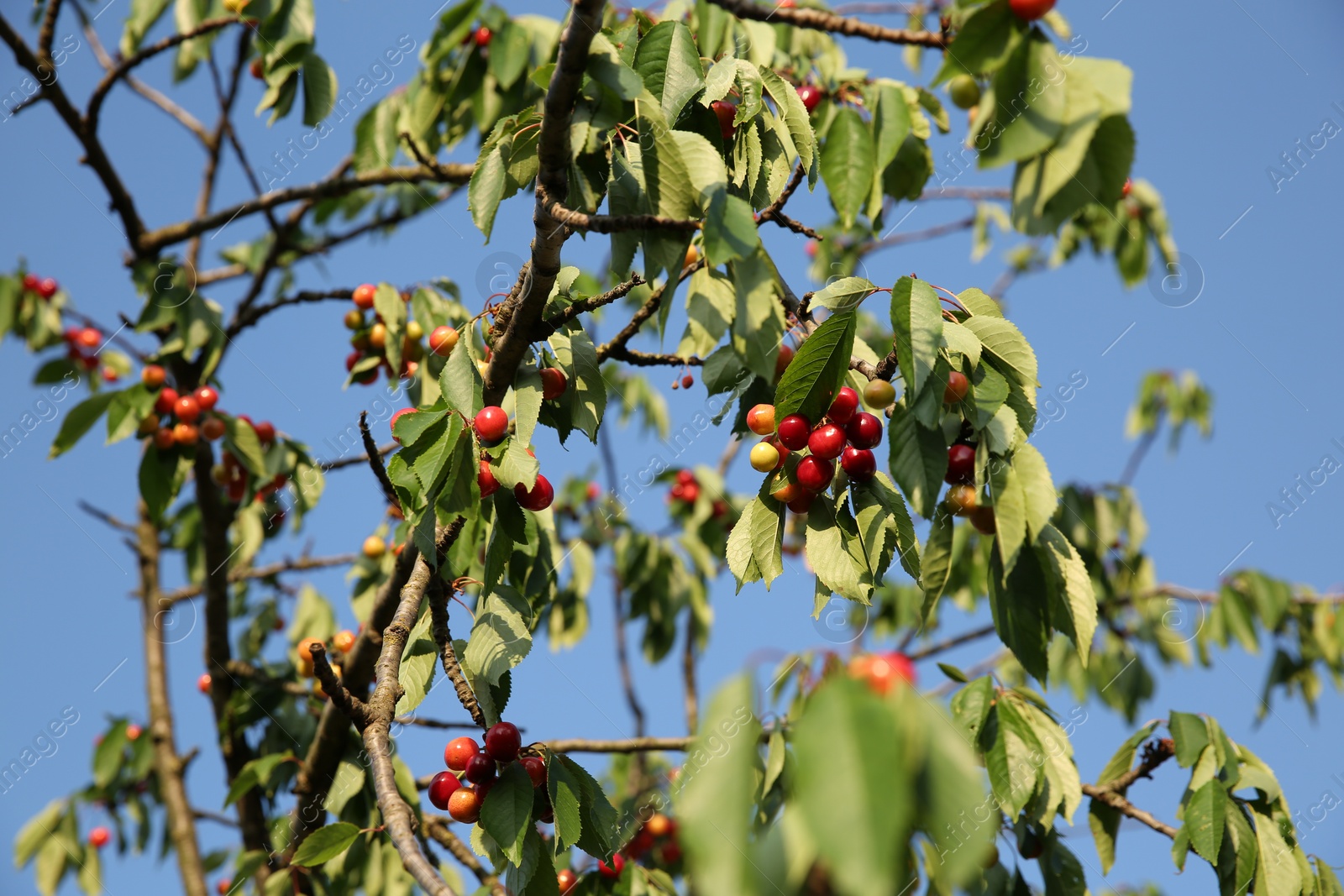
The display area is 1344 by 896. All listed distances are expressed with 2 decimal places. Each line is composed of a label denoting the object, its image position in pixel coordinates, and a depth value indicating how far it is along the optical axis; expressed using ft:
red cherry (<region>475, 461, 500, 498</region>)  5.91
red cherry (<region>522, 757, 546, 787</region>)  5.89
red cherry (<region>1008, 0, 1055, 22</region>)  5.27
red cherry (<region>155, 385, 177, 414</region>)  7.78
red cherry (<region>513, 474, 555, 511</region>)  5.94
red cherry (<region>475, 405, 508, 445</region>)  5.87
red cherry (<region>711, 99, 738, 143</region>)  6.09
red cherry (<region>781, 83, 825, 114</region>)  7.25
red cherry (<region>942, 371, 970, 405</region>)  5.73
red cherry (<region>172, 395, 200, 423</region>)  7.69
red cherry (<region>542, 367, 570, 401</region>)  6.09
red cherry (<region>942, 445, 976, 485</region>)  5.86
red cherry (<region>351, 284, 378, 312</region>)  7.90
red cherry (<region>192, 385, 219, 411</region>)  7.78
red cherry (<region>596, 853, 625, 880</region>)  6.71
